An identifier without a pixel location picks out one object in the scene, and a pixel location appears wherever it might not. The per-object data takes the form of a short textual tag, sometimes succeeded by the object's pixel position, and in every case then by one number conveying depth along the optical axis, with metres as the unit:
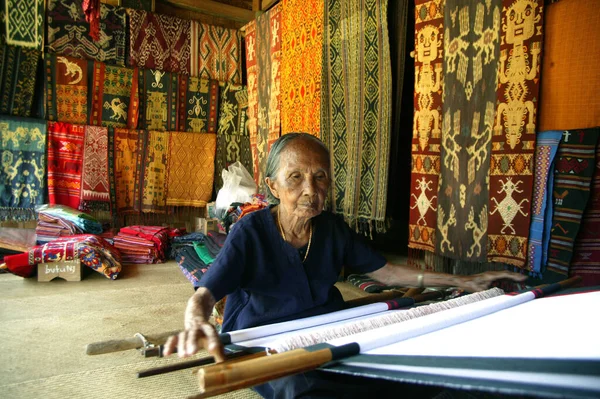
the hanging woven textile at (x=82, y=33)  4.58
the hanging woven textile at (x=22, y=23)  4.38
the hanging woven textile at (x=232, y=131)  5.51
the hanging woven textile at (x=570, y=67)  1.88
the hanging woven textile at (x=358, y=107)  2.87
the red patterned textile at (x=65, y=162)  4.62
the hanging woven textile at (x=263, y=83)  4.21
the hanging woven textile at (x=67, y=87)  4.61
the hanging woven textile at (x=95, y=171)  4.78
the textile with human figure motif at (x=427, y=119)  2.53
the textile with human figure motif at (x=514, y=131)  2.06
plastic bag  4.36
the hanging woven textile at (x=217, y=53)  5.32
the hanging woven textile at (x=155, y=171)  5.14
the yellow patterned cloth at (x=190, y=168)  5.28
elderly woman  1.38
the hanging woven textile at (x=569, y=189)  1.90
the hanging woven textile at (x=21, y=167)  4.44
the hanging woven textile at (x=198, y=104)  5.30
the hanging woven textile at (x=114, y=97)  4.86
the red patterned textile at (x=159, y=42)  4.96
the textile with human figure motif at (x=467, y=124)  2.25
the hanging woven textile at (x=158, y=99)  5.10
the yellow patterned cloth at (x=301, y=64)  3.51
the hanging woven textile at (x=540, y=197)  2.02
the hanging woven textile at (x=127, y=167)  5.02
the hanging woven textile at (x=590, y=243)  1.90
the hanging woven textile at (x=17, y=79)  4.35
